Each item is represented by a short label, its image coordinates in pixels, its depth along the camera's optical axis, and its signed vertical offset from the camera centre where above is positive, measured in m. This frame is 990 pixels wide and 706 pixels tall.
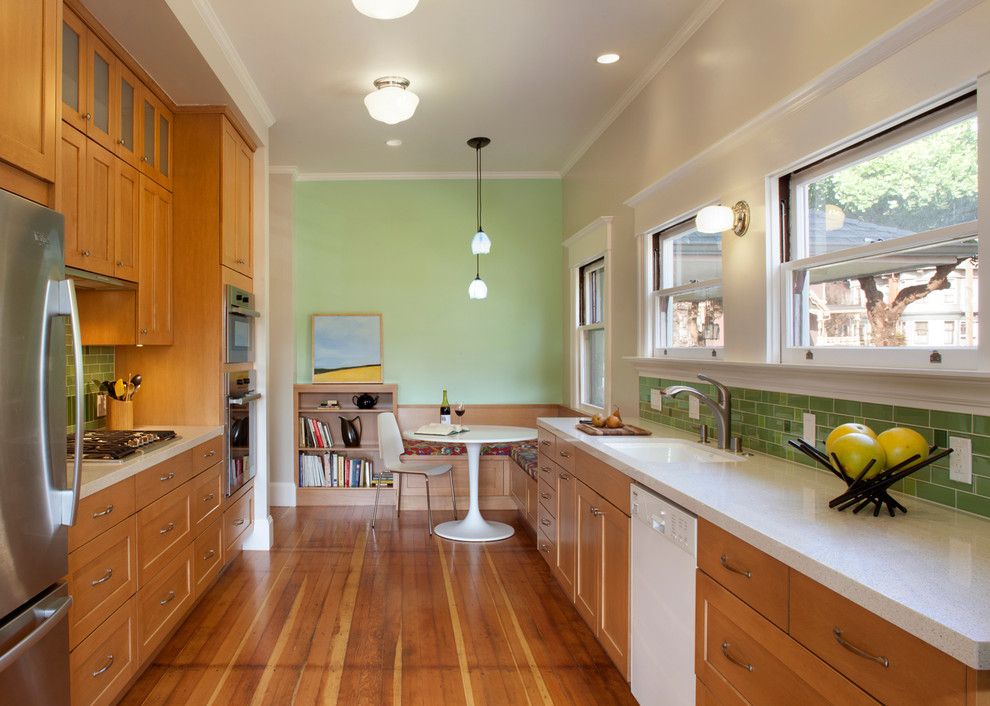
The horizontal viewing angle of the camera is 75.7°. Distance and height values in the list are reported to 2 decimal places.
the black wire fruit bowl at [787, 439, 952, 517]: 1.53 -0.31
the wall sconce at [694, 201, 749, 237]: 2.70 +0.60
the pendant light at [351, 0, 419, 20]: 2.32 +1.30
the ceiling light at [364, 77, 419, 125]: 3.53 +1.43
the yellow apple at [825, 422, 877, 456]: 1.69 -0.19
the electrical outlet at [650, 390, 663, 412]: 3.52 -0.23
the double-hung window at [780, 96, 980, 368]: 1.71 +0.34
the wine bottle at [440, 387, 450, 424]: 4.80 -0.41
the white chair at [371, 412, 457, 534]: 4.71 -0.66
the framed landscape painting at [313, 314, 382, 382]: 5.58 +0.11
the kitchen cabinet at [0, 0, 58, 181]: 1.63 +0.75
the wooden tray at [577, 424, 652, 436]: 3.12 -0.36
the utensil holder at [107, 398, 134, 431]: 3.30 -0.28
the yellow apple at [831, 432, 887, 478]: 1.59 -0.24
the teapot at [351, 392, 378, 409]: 5.43 -0.35
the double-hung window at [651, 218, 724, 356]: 3.11 +0.36
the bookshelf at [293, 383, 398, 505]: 5.41 -0.60
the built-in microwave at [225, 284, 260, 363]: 3.66 +0.22
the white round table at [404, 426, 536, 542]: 4.29 -0.91
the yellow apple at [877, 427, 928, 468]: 1.55 -0.21
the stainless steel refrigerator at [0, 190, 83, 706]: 1.55 -0.25
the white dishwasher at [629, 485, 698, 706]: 1.85 -0.76
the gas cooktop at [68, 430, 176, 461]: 2.44 -0.35
